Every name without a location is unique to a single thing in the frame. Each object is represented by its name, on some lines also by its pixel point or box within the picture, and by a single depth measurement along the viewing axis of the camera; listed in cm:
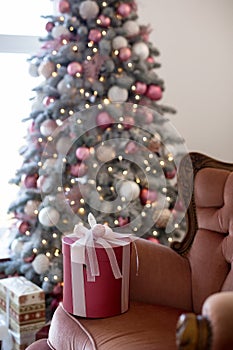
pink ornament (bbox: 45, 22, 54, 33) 324
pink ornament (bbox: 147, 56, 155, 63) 323
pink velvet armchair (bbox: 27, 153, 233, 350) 195
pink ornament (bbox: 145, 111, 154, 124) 312
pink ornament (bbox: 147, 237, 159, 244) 319
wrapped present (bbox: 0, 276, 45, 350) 288
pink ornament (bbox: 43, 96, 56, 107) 317
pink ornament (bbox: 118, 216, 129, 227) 311
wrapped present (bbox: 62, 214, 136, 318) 212
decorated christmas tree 309
